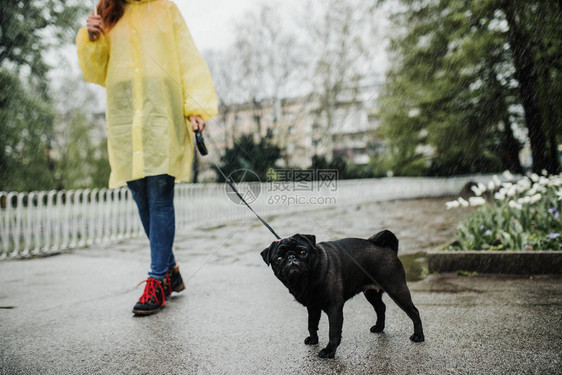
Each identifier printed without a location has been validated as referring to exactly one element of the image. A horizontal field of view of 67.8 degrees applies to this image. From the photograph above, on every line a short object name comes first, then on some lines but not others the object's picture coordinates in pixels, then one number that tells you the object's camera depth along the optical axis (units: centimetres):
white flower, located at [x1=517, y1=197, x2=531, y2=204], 399
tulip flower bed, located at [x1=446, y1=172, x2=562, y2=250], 377
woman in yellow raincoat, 298
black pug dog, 198
